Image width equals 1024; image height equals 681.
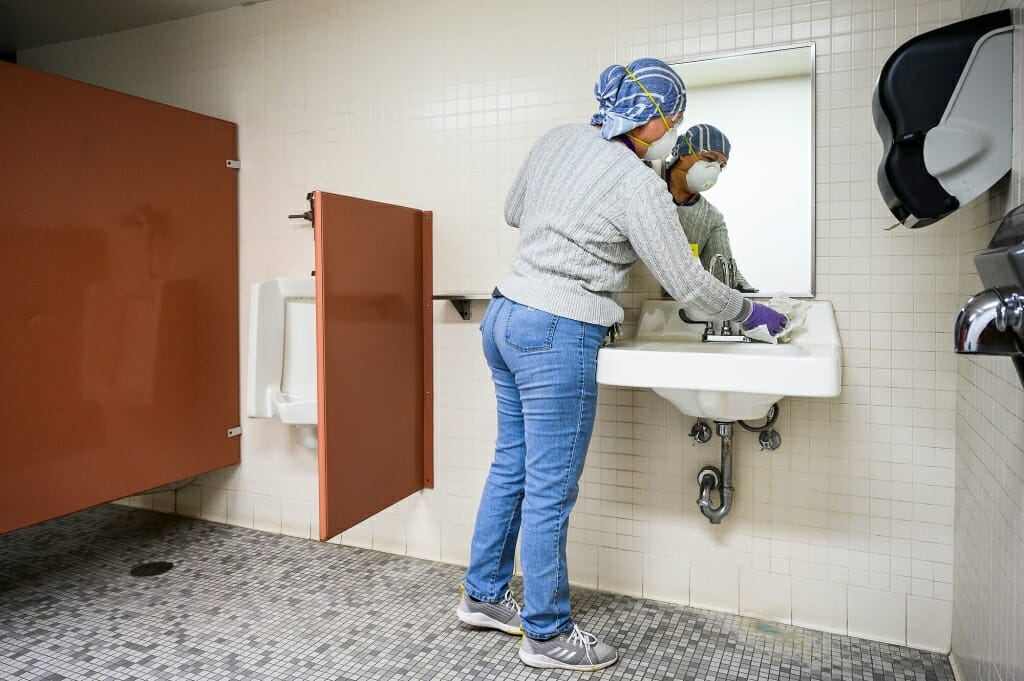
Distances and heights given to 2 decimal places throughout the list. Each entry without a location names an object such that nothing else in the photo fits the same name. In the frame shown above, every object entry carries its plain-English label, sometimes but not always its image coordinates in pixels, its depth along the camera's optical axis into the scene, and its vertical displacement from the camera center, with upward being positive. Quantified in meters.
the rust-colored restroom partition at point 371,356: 1.98 -0.09
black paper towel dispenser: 1.39 +0.41
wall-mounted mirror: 1.98 +0.45
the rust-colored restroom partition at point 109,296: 2.12 +0.09
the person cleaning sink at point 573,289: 1.67 +0.08
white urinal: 2.50 -0.09
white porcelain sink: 1.50 -0.10
